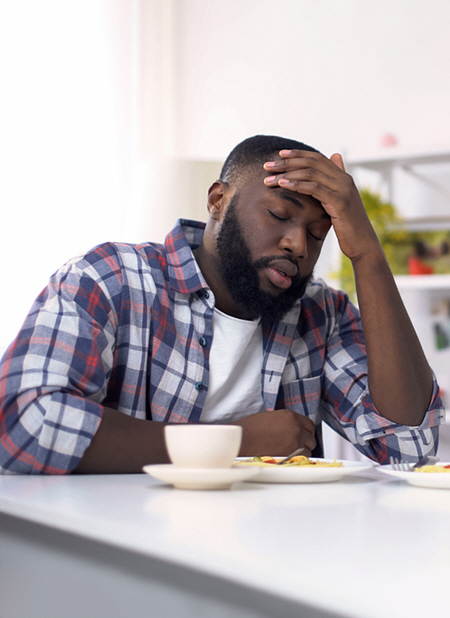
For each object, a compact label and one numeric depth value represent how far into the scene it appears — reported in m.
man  0.97
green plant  2.76
